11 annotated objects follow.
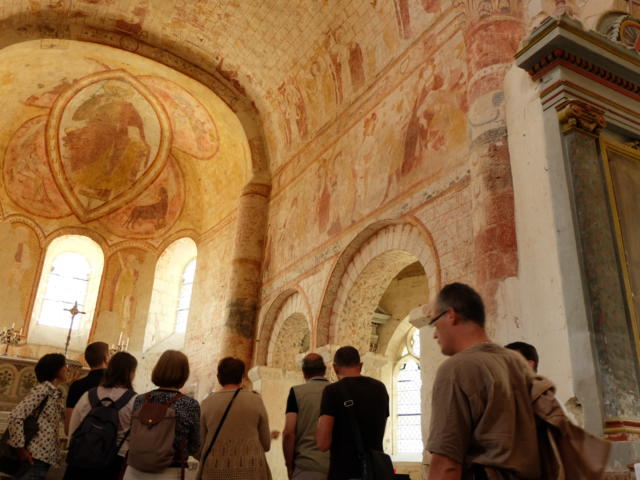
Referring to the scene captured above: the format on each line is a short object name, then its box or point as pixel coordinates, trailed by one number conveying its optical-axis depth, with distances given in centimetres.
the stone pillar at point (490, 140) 563
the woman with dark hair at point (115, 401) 306
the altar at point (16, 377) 937
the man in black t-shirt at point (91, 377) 353
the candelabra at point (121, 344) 1326
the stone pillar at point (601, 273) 402
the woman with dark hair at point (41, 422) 336
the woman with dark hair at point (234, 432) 340
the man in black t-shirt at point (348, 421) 313
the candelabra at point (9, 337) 1166
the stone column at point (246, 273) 1183
